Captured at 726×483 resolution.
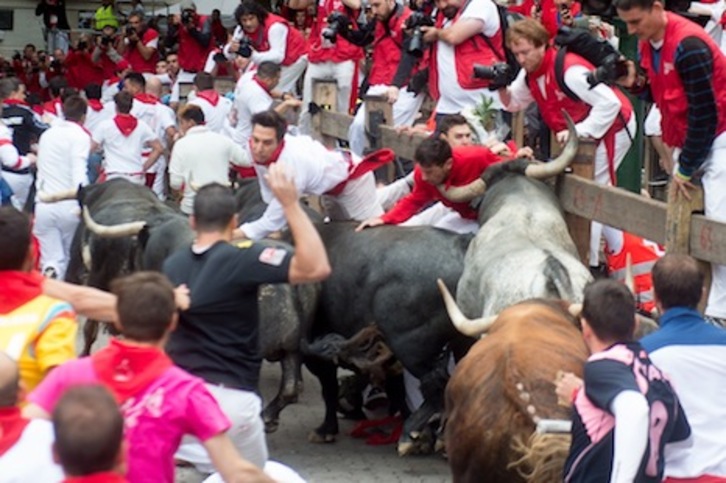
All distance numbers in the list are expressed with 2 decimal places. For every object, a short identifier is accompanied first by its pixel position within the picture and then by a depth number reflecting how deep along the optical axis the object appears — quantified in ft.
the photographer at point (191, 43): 75.20
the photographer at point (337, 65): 52.75
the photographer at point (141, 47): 81.50
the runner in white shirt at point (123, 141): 53.31
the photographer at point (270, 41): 58.18
